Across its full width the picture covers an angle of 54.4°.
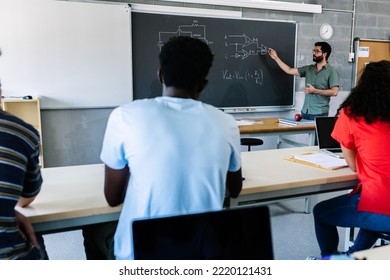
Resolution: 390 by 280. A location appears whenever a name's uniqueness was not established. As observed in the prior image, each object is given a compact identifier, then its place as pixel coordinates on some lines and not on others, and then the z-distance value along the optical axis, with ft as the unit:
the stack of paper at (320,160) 7.22
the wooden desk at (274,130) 11.69
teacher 13.99
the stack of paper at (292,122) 12.57
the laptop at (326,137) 8.41
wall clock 16.42
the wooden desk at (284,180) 6.02
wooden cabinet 11.90
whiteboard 11.73
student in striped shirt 3.66
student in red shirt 5.90
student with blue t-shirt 3.82
